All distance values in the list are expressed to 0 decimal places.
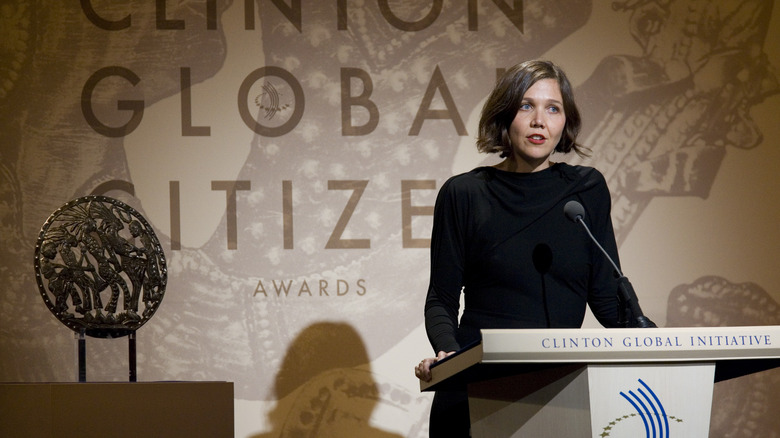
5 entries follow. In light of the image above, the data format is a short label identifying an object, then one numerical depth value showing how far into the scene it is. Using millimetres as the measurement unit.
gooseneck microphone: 8190
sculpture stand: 9206
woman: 8483
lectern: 7913
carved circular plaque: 9377
